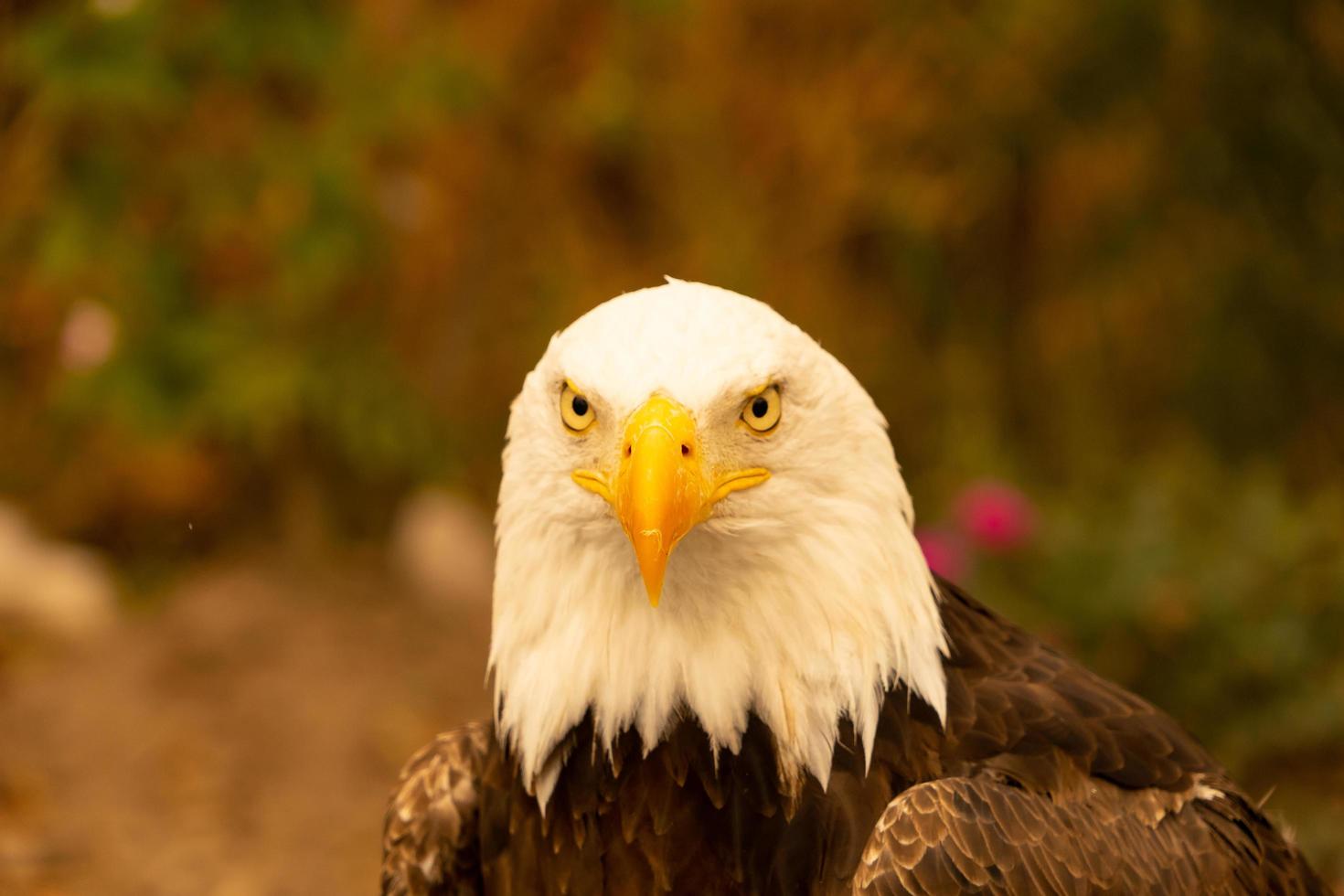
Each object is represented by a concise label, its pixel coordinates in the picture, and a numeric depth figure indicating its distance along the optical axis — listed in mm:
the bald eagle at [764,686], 4227
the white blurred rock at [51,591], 12031
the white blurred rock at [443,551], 12570
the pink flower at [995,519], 10094
